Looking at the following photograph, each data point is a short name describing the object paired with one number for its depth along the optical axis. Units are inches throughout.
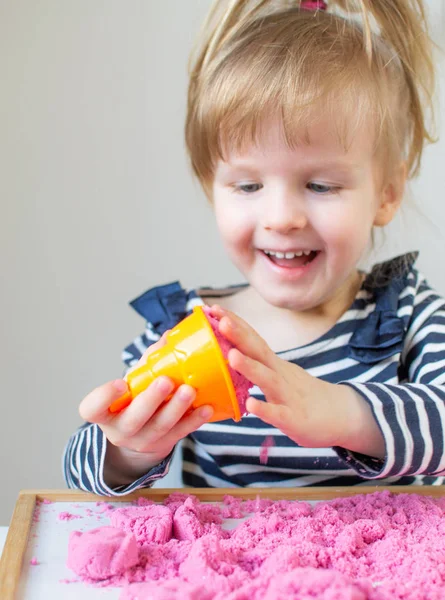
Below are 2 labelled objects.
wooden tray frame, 26.0
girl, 26.8
